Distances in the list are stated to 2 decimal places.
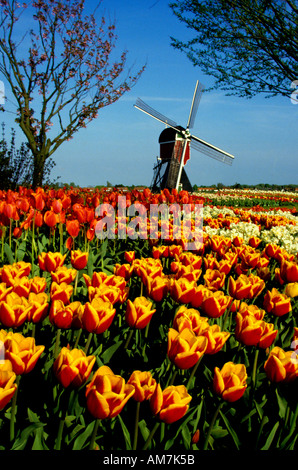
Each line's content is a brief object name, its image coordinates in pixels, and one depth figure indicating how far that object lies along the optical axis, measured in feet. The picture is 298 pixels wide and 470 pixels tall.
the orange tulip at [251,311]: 5.70
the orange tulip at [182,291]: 6.38
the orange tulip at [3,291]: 5.38
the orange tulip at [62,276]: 6.57
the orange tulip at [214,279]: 7.56
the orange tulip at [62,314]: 5.21
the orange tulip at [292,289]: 7.76
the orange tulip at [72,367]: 4.07
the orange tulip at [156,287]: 6.56
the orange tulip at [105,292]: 5.70
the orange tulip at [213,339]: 4.90
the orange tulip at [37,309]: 5.25
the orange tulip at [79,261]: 7.49
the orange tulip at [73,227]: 10.35
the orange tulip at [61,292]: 5.76
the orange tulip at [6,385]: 3.61
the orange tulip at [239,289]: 6.94
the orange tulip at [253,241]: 12.16
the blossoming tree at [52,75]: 44.93
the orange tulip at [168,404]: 3.83
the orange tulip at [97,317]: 5.00
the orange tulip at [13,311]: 5.00
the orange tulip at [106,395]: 3.59
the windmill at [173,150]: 80.84
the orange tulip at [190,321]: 4.94
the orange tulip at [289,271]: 8.09
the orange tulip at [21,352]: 4.07
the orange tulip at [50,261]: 7.46
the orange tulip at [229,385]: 4.30
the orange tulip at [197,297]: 6.47
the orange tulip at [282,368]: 4.70
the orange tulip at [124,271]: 7.92
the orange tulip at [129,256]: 9.55
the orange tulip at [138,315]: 5.36
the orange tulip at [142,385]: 4.01
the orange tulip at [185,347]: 4.42
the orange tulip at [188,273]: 7.18
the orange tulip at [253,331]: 5.41
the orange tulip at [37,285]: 6.12
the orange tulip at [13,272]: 6.44
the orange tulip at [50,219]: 11.04
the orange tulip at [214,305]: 6.11
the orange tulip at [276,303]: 6.55
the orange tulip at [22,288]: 5.86
